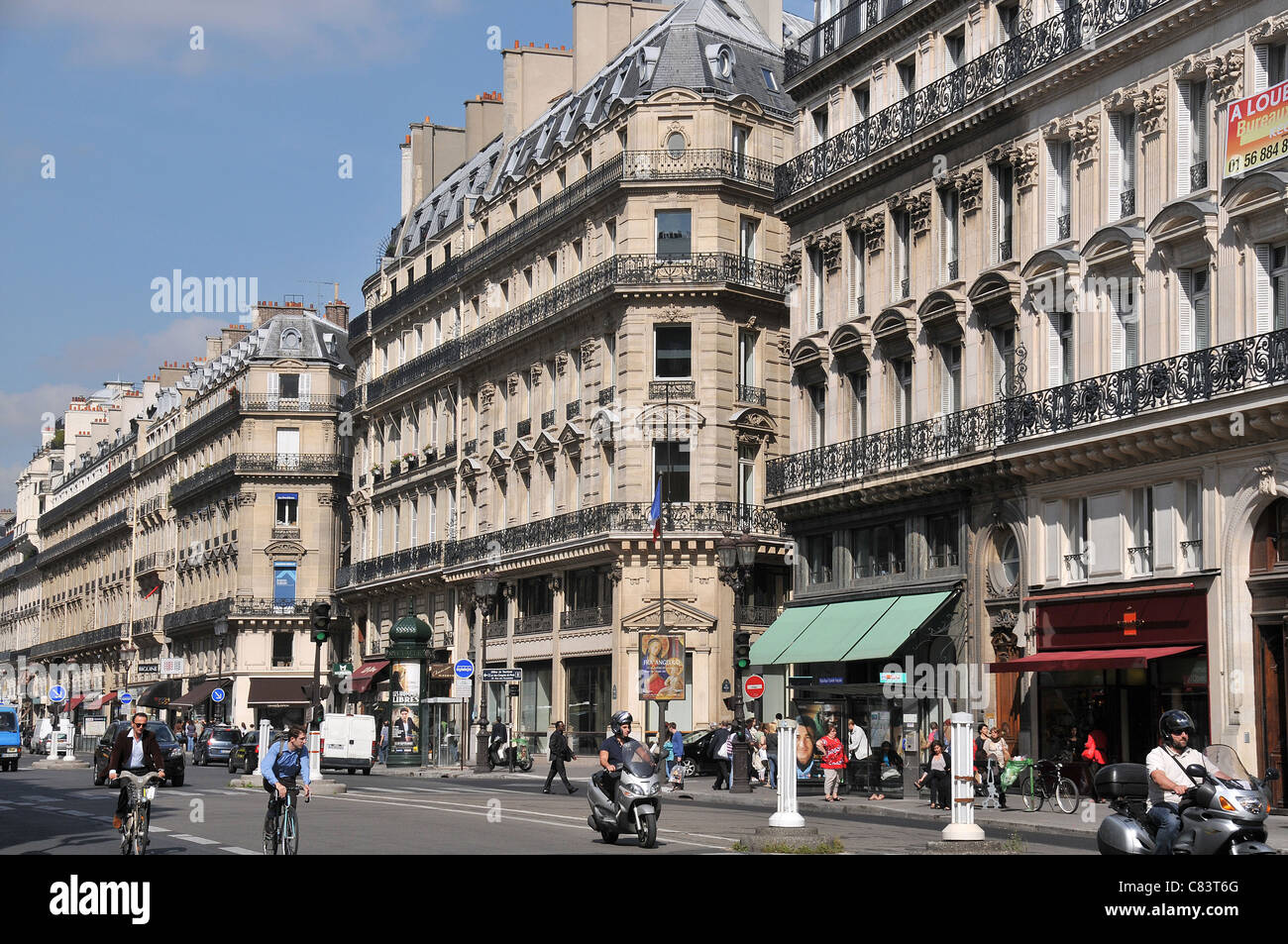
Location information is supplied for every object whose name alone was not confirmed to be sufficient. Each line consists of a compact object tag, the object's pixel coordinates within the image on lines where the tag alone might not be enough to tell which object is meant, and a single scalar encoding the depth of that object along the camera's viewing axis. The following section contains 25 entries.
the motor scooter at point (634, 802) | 20.27
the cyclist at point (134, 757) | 17.73
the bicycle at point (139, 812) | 17.41
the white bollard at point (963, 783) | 19.69
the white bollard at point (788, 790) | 22.31
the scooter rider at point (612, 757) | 20.53
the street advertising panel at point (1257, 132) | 27.05
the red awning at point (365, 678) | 70.19
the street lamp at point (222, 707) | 85.09
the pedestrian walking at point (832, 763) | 32.94
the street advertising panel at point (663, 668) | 42.59
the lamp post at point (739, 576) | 36.37
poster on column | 52.78
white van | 47.44
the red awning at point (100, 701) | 102.04
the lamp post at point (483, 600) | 48.25
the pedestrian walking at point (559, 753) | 36.34
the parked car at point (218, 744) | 59.69
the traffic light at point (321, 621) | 32.38
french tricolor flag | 46.59
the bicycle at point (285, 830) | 17.19
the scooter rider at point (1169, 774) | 12.55
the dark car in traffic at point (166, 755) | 38.75
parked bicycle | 28.45
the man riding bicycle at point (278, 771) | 17.16
